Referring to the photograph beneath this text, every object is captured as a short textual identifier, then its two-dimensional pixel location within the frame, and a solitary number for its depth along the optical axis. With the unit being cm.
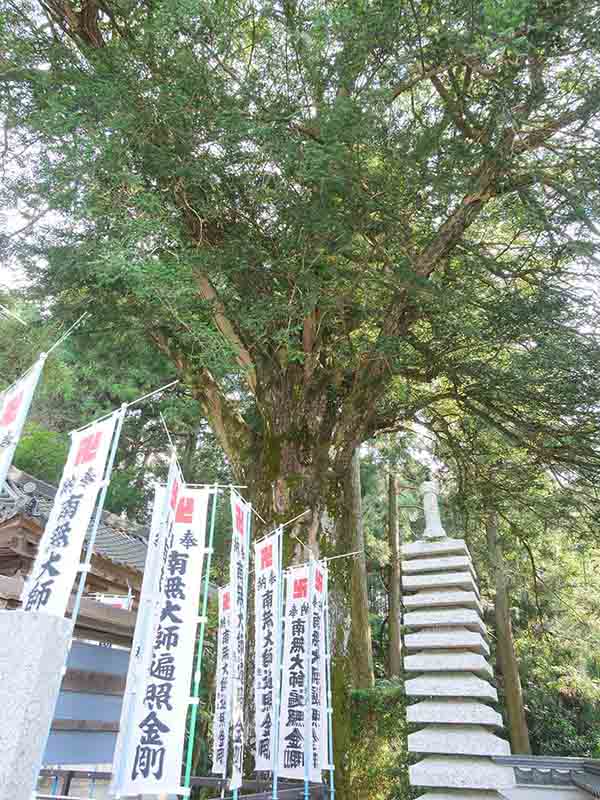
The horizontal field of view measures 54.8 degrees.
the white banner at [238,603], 414
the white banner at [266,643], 511
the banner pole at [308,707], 487
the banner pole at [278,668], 460
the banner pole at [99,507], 306
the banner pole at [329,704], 500
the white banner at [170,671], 327
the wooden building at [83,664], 493
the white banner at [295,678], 514
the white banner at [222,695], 478
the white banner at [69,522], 317
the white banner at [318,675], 509
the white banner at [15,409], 349
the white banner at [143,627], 325
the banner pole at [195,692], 332
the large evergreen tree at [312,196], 508
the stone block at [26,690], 235
